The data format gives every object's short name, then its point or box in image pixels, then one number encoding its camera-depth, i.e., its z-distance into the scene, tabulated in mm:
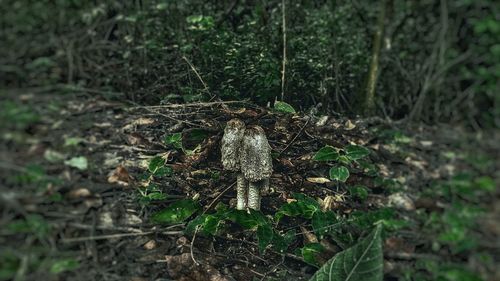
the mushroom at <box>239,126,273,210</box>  473
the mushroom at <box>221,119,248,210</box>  477
